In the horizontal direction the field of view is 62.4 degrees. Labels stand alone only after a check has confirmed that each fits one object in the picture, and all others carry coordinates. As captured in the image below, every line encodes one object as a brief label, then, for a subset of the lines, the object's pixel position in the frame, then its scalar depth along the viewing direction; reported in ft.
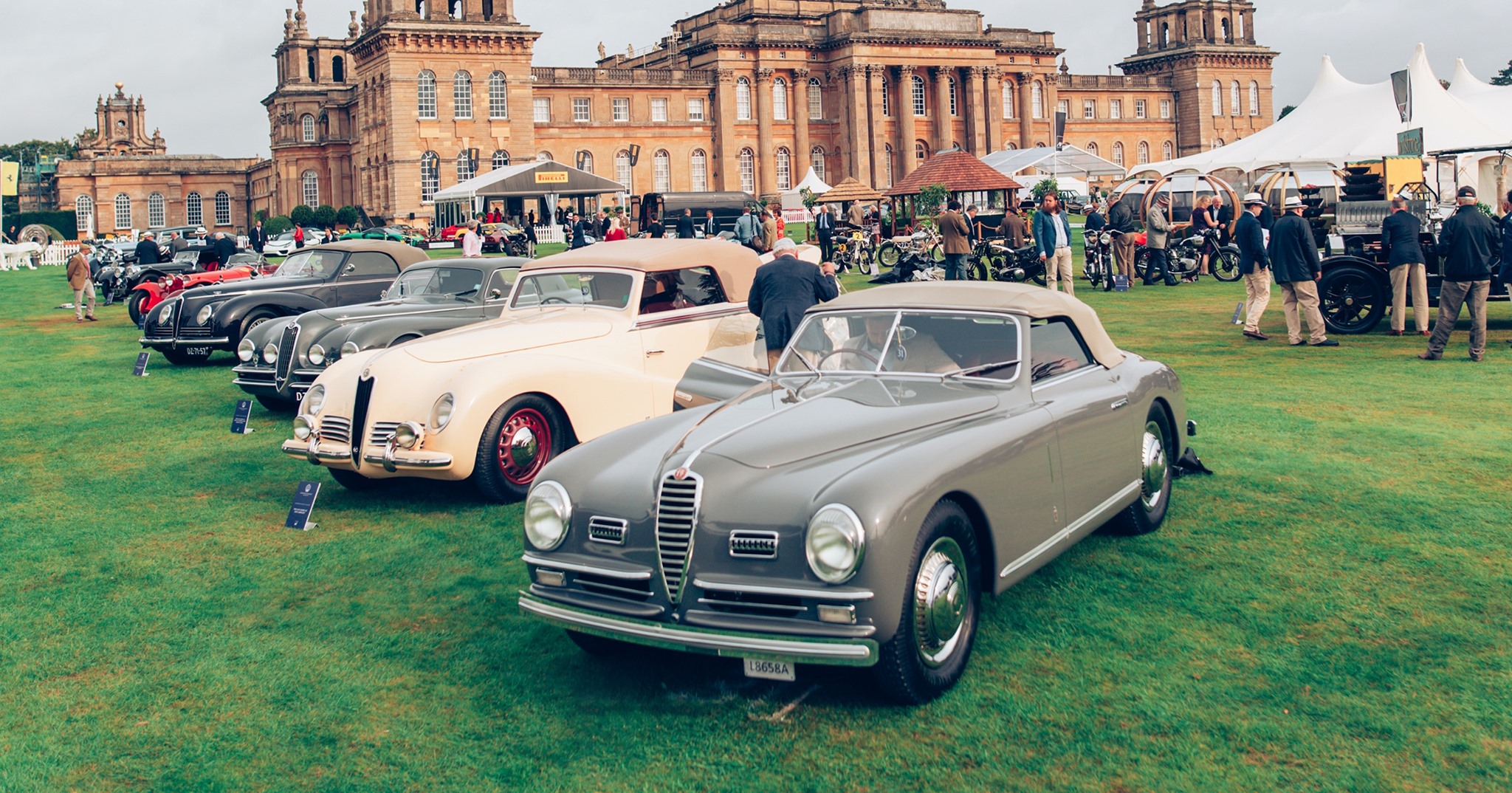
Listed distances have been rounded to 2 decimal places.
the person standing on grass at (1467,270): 42.68
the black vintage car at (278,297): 55.21
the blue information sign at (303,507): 26.25
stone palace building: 224.94
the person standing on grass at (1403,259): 47.83
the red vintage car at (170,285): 76.95
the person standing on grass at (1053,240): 71.26
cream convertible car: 27.14
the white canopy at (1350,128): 83.20
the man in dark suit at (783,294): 31.83
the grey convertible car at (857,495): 14.93
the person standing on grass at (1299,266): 47.75
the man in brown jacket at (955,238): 71.97
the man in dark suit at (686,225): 110.73
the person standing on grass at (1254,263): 50.98
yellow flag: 194.80
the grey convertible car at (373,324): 39.73
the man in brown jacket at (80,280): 89.86
